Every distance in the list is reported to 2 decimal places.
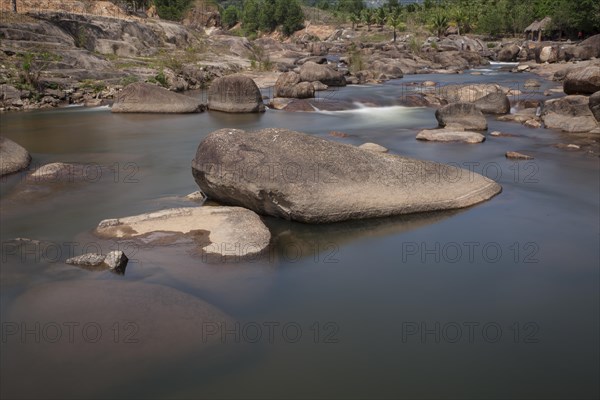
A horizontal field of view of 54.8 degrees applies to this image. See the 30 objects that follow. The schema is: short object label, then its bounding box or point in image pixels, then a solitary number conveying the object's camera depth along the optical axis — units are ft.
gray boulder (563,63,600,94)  88.15
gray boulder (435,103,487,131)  68.69
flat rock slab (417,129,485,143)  61.21
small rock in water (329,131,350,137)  68.17
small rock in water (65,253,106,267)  28.39
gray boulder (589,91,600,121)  67.38
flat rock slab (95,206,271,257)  30.45
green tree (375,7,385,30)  337.11
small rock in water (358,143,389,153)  54.60
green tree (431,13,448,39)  281.74
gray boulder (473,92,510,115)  80.89
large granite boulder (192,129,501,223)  34.45
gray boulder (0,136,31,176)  47.83
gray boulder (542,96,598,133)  66.69
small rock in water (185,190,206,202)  40.03
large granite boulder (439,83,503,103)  89.62
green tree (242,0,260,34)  379.55
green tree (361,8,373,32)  342.64
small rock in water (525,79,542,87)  117.29
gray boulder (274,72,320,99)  99.60
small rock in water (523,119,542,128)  70.64
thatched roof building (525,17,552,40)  231.50
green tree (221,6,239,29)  405.59
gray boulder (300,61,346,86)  119.44
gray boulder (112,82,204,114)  84.89
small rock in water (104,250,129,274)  27.91
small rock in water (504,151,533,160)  54.19
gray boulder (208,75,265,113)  85.87
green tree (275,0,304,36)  365.20
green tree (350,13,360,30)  352.77
